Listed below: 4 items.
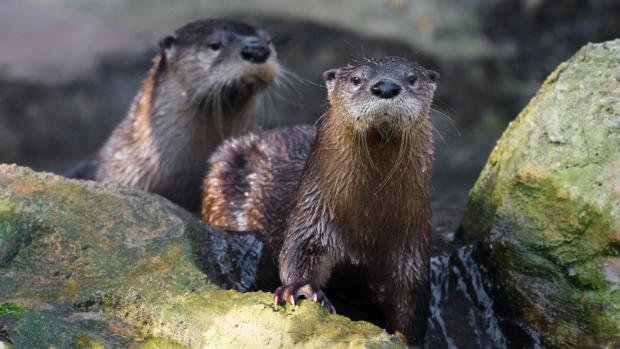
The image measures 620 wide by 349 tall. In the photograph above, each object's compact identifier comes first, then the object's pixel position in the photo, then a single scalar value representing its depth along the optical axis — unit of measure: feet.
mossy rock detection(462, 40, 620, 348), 22.67
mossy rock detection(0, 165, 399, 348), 19.61
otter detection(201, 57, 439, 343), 23.16
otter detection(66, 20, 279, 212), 36.50
